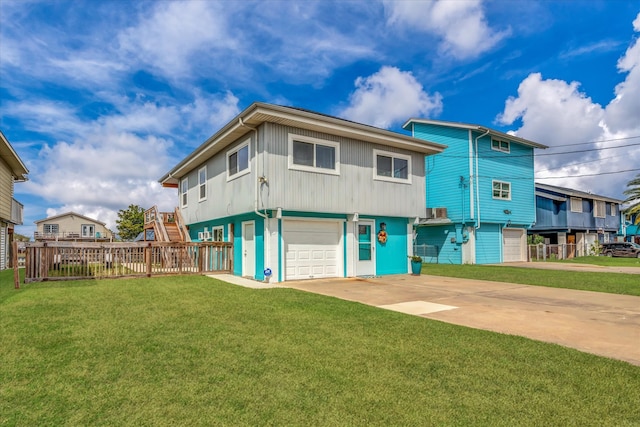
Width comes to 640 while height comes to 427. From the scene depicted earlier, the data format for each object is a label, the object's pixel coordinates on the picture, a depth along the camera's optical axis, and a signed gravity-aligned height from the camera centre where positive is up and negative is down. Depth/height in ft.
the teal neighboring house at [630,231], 132.00 -2.29
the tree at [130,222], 149.36 +4.49
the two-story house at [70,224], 164.45 +4.52
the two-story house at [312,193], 37.70 +4.37
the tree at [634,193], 91.84 +8.57
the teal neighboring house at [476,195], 71.31 +6.77
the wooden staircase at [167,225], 59.52 +1.24
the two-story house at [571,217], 98.48 +2.49
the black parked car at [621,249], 96.07 -6.65
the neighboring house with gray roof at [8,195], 55.30 +6.65
